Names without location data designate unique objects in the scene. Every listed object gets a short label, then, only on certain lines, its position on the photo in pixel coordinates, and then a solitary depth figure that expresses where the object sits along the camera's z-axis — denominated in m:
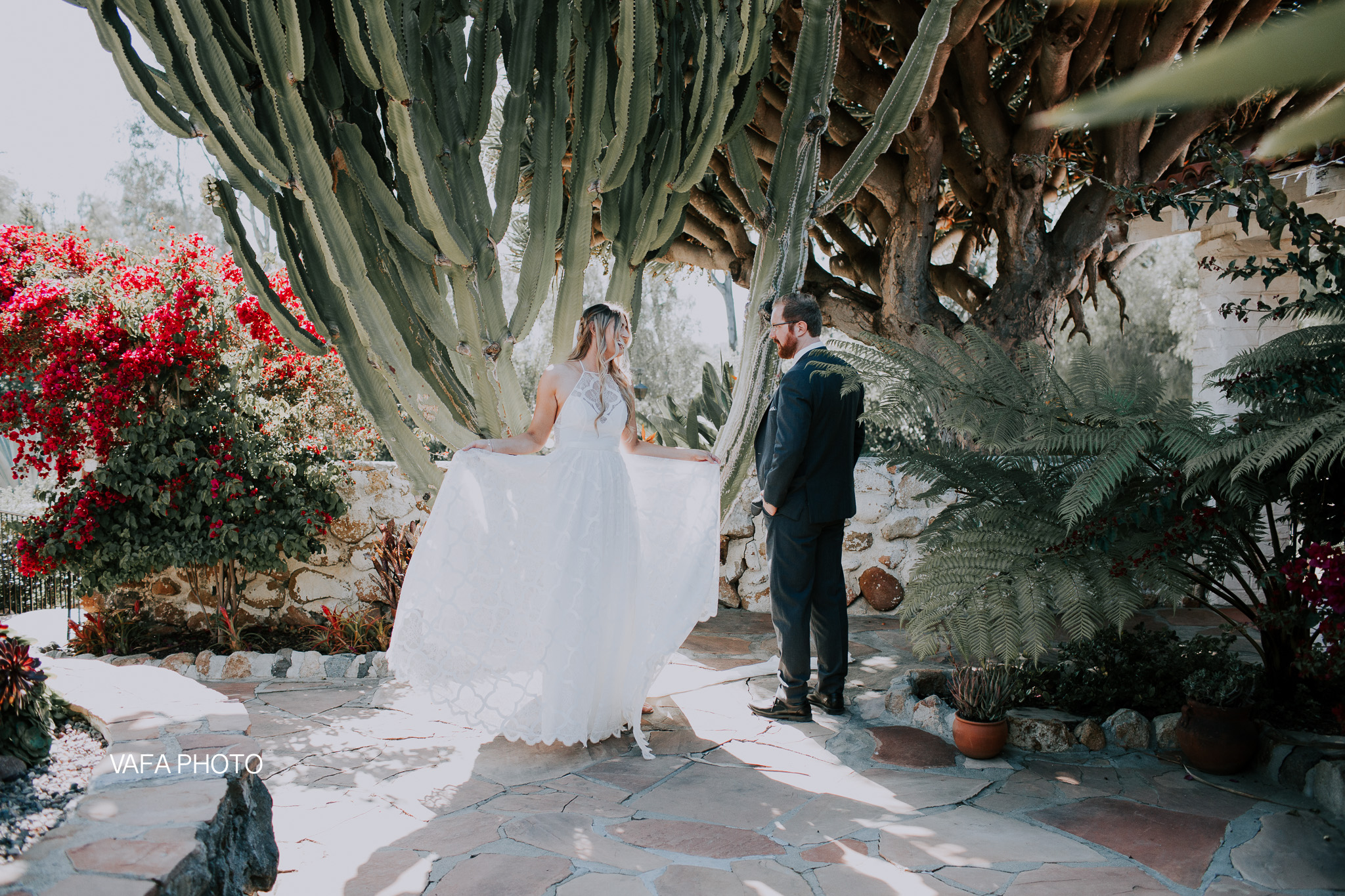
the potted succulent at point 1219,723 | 3.11
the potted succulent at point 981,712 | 3.38
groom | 3.70
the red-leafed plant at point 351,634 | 5.04
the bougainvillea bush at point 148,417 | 4.82
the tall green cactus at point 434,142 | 3.45
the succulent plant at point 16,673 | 2.36
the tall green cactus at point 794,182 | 3.93
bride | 3.41
